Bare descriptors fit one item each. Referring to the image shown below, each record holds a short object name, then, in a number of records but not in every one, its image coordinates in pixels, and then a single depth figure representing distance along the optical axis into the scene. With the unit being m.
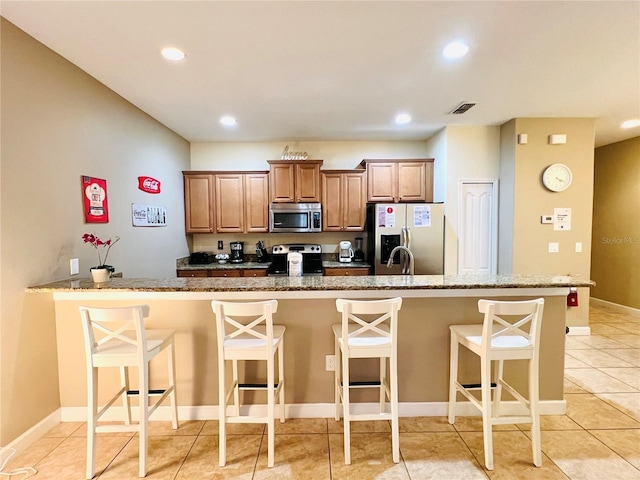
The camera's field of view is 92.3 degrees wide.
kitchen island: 2.24
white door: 4.16
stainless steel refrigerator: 4.04
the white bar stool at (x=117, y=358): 1.76
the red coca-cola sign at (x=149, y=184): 3.36
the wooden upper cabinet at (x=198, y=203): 4.51
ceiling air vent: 3.26
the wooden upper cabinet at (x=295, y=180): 4.43
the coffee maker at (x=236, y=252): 4.69
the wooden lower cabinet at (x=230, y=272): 4.23
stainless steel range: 4.63
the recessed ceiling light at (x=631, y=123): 3.87
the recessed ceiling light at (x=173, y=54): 2.19
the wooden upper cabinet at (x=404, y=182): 4.44
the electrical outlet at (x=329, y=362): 2.33
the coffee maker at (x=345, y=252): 4.57
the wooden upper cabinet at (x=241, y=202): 4.51
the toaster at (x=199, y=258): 4.61
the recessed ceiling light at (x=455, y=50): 2.17
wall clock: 3.79
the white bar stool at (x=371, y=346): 1.83
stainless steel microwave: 4.46
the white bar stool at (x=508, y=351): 1.82
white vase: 2.30
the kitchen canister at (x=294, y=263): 3.28
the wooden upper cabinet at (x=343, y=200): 4.47
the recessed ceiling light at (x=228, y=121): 3.65
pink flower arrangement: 2.37
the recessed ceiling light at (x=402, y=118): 3.59
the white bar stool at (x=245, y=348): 1.81
